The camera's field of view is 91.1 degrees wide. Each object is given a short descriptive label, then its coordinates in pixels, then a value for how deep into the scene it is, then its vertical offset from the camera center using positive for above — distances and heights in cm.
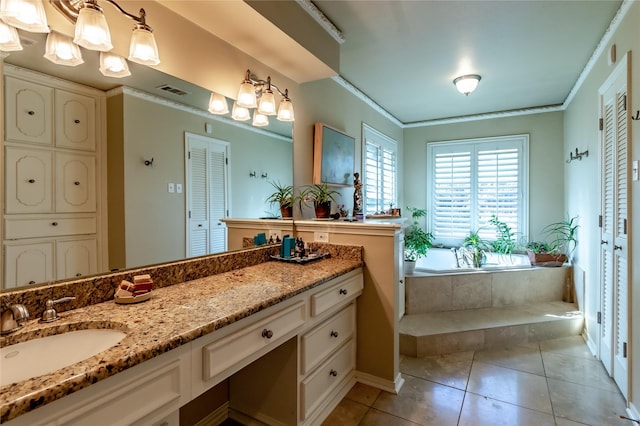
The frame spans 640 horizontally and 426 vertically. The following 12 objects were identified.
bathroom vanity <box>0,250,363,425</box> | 72 -44
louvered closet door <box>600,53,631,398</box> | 195 -12
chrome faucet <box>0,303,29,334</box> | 90 -31
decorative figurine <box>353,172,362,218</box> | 294 +12
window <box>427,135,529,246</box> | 447 +36
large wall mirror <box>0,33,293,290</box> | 118 +27
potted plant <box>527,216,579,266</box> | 345 -45
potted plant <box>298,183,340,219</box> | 250 +10
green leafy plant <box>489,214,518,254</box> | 414 -40
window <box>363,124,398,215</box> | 390 +53
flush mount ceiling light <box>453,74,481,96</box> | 315 +129
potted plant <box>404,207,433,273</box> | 318 -39
